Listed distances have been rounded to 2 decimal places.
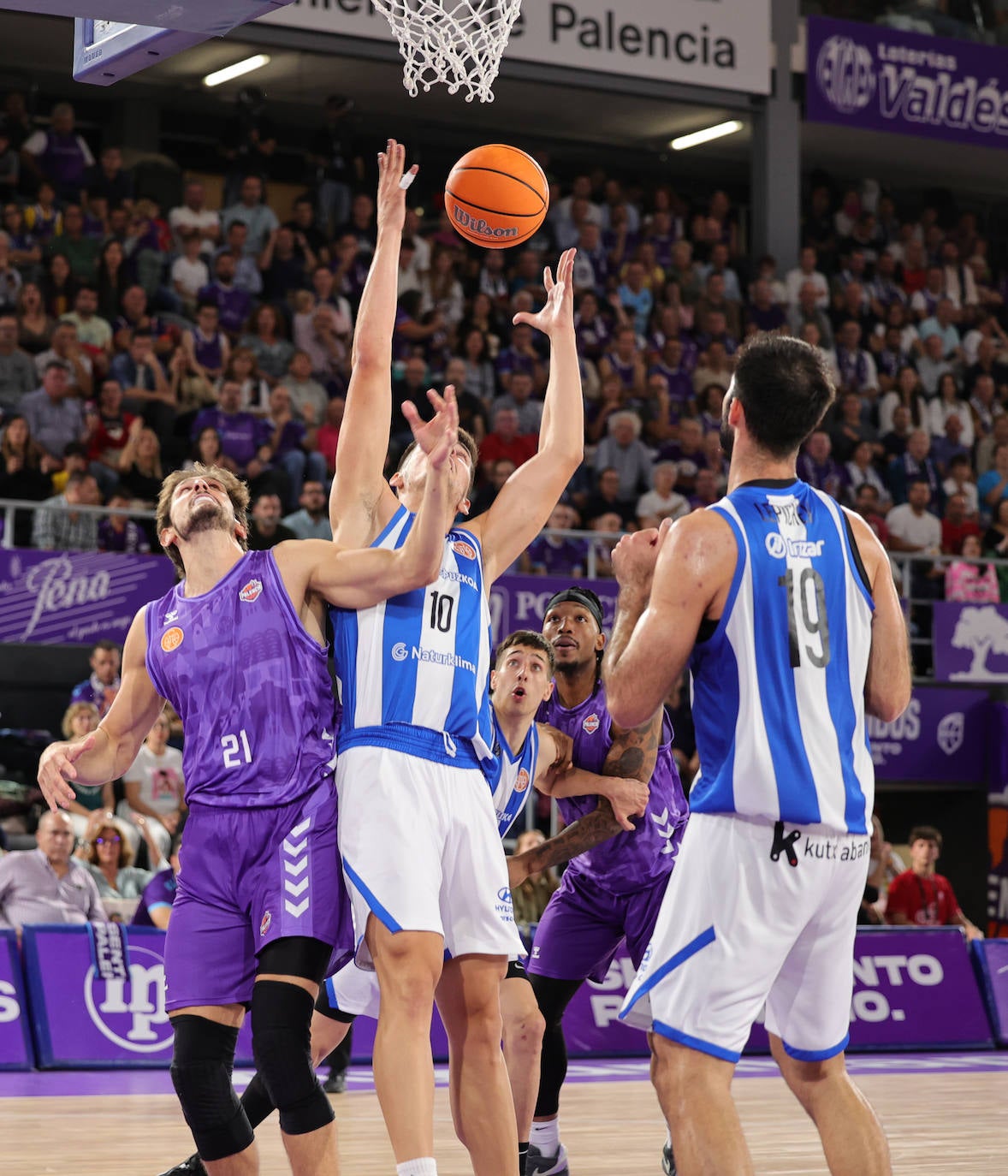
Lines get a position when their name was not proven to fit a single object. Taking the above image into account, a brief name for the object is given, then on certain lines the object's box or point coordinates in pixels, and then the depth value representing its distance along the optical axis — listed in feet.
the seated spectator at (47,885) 34.17
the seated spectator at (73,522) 43.50
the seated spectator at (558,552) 50.34
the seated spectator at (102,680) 39.88
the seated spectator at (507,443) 51.93
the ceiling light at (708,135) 70.08
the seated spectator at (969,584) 54.75
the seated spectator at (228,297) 54.34
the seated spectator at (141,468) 46.55
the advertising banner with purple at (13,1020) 32.14
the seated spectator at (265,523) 43.68
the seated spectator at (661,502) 53.52
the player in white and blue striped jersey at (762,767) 13.20
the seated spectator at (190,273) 54.03
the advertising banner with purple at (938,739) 52.16
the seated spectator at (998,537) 59.31
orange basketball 22.59
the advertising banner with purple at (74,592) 41.63
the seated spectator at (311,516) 45.52
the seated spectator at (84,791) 37.17
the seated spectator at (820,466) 58.18
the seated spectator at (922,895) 43.04
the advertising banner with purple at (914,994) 38.78
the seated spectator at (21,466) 44.83
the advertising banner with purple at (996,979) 39.73
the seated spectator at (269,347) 53.11
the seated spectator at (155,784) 40.14
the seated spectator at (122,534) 44.73
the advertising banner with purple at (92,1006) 32.48
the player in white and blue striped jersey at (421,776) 15.33
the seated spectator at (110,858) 37.27
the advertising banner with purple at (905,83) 65.16
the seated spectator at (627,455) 55.21
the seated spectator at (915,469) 61.00
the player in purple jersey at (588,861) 21.54
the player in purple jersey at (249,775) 15.42
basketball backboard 18.34
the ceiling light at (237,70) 62.54
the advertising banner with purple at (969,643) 52.90
